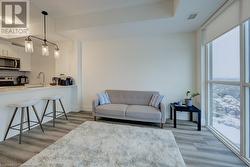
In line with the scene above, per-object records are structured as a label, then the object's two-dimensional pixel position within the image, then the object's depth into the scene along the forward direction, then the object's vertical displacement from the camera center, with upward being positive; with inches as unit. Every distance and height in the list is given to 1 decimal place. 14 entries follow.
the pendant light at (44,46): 111.8 +33.6
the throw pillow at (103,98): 159.5 -17.3
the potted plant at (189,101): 140.9 -18.5
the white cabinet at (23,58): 201.6 +40.9
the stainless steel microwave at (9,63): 179.8 +29.1
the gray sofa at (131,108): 134.0 -26.1
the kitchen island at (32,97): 106.9 -13.8
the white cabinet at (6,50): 179.9 +47.2
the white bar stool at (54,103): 140.3 -20.5
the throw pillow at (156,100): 146.8 -18.7
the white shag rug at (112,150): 70.1 -40.3
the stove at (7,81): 187.9 +4.1
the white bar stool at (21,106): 105.8 -17.4
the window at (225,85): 95.7 -1.5
